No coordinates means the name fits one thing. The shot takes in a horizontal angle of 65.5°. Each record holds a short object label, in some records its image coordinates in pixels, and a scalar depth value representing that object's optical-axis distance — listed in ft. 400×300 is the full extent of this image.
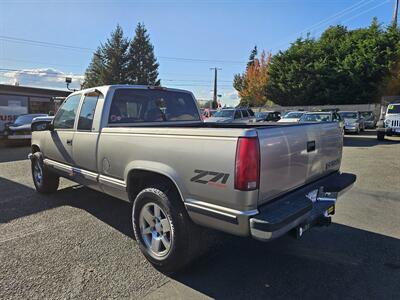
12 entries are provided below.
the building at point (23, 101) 66.69
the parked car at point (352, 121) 73.51
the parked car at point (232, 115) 58.77
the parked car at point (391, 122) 51.93
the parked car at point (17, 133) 49.60
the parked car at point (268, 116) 77.58
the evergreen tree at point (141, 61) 172.86
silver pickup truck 8.46
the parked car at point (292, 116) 60.67
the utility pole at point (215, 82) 190.21
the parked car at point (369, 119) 90.56
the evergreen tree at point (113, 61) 168.86
